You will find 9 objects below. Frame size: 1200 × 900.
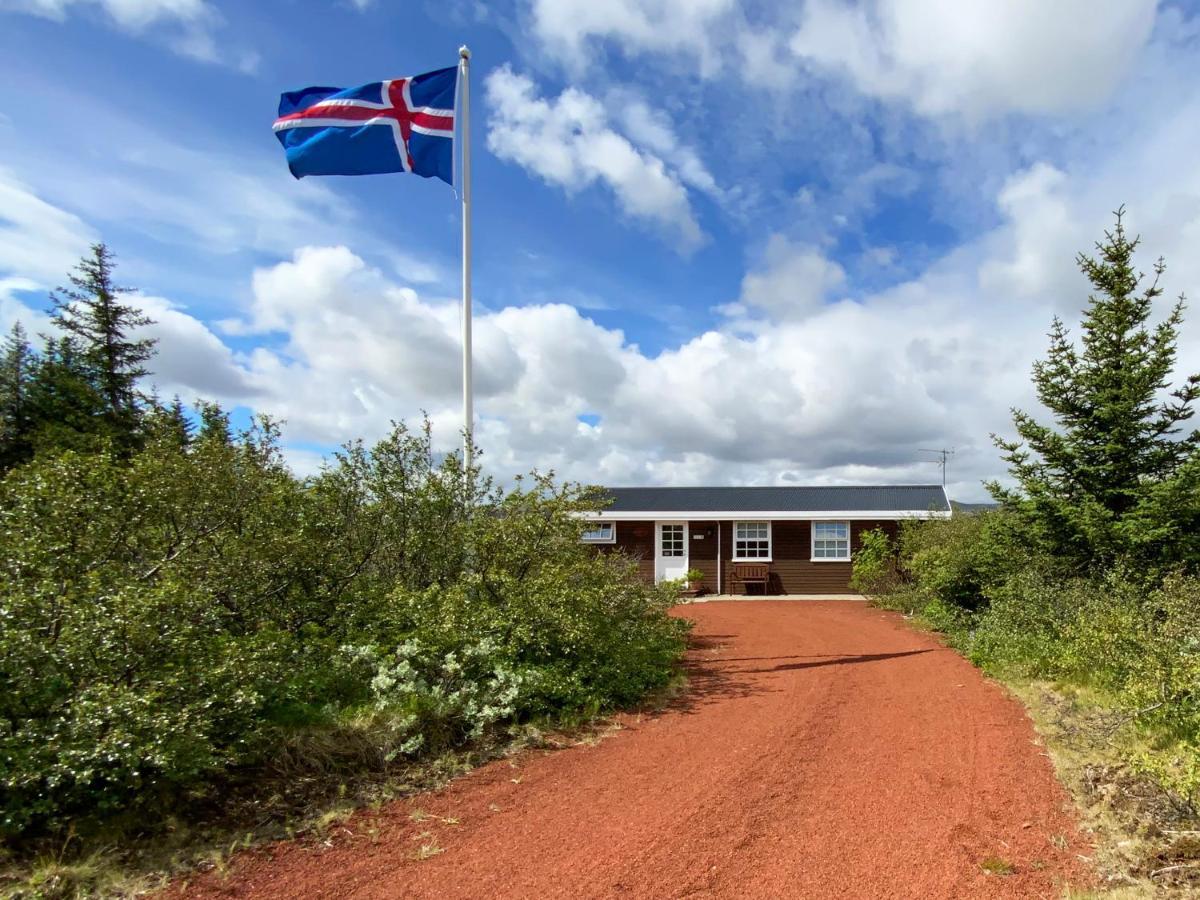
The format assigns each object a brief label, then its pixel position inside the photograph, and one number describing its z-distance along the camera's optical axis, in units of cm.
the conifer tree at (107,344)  2103
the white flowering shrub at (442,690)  518
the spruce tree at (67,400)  1888
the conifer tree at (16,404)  1820
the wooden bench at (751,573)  1938
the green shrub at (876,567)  1709
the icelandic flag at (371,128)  829
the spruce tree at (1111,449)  857
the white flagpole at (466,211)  873
